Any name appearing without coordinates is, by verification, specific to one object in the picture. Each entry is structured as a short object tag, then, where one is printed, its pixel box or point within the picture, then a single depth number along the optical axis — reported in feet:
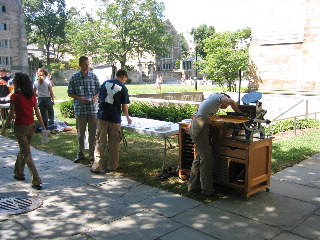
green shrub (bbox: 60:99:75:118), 47.60
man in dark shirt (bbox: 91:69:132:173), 20.29
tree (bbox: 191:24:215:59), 352.92
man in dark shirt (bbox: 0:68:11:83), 42.40
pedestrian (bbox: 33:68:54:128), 33.99
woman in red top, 17.65
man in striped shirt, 22.80
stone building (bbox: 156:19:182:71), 284.33
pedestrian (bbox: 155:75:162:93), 113.01
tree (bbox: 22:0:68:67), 218.59
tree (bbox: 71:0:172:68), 184.03
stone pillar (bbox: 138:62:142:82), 218.83
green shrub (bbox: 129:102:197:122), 39.93
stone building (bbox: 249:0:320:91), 60.54
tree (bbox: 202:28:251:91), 77.56
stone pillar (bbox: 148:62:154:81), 237.66
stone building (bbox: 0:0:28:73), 196.54
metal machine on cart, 15.67
